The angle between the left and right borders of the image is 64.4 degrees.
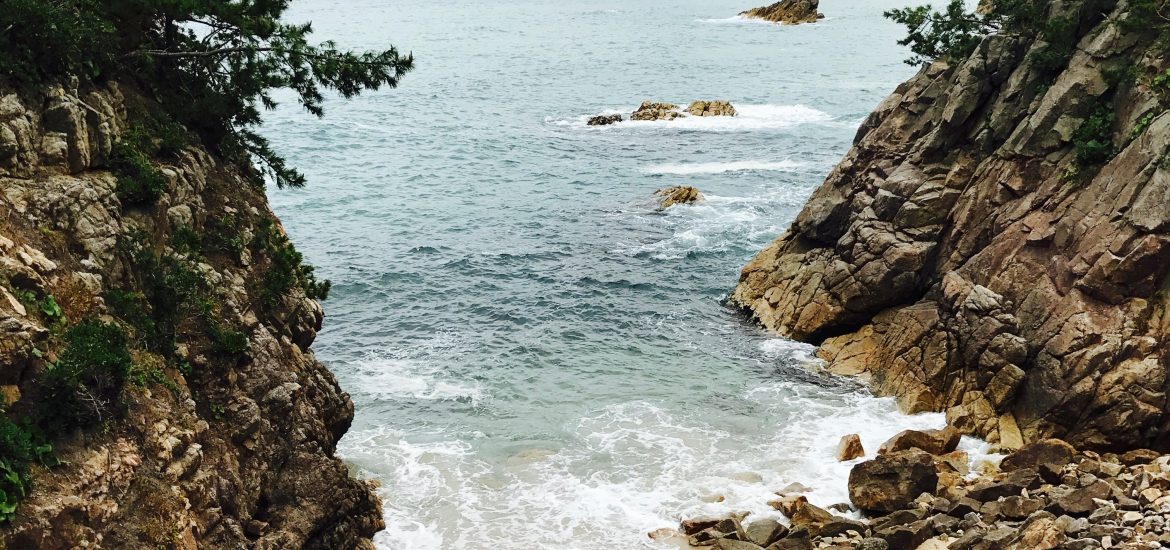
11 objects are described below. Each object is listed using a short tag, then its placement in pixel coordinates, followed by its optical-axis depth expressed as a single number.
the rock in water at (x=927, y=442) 23.95
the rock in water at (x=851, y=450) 24.33
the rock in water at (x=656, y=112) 73.25
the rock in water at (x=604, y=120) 72.38
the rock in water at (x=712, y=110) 74.19
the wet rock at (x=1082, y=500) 18.50
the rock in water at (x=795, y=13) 142.25
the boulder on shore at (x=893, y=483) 21.20
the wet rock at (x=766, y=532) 20.34
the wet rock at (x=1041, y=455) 21.77
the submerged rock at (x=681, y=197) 49.03
